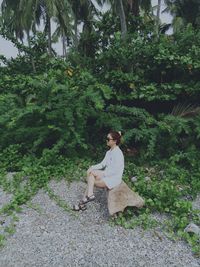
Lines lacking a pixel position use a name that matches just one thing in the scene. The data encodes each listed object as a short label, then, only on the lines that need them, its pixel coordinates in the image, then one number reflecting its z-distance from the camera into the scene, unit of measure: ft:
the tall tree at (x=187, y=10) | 42.18
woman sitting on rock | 10.35
